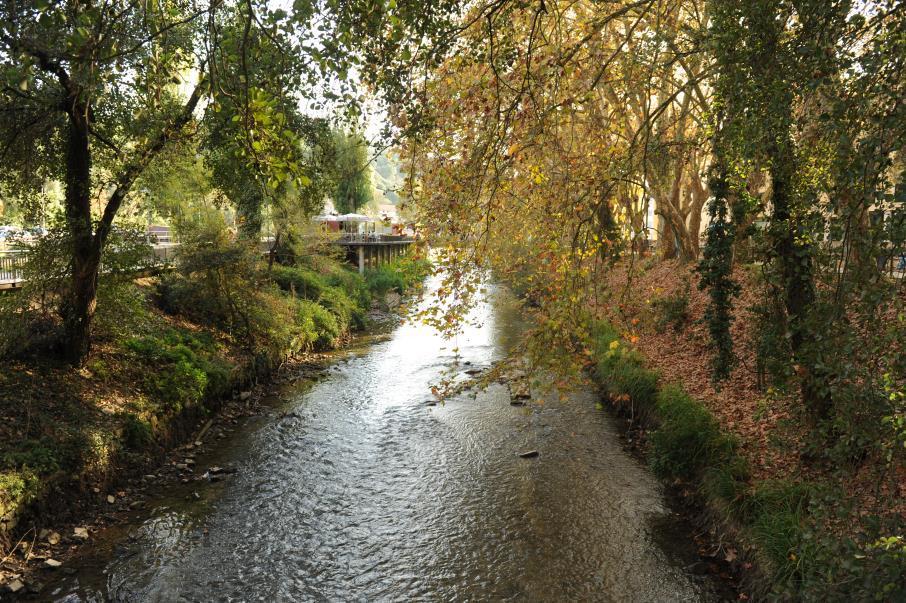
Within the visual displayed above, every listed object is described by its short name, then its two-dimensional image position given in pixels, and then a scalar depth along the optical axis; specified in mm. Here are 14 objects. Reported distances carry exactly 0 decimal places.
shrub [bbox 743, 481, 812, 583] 5742
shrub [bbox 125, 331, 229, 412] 10609
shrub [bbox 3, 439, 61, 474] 7102
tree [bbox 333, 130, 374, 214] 43138
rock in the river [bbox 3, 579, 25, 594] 6027
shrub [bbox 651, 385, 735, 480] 8289
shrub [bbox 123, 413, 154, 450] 9109
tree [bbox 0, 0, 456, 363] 3865
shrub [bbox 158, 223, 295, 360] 13492
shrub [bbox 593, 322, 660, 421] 11289
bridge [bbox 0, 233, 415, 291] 35438
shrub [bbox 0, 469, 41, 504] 6688
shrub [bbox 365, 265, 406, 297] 31812
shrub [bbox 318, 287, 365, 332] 21031
